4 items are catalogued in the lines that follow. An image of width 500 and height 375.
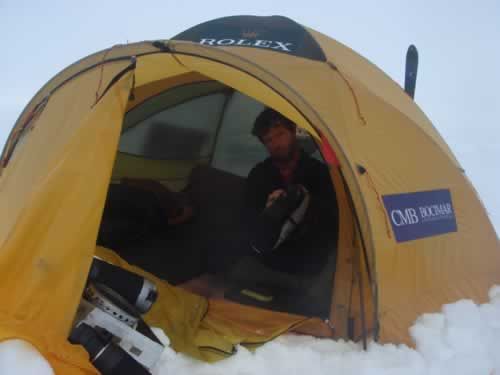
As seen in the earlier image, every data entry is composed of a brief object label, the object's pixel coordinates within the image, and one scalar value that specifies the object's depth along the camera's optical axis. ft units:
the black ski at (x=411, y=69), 9.04
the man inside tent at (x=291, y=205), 6.89
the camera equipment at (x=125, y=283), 5.21
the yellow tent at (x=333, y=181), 4.68
